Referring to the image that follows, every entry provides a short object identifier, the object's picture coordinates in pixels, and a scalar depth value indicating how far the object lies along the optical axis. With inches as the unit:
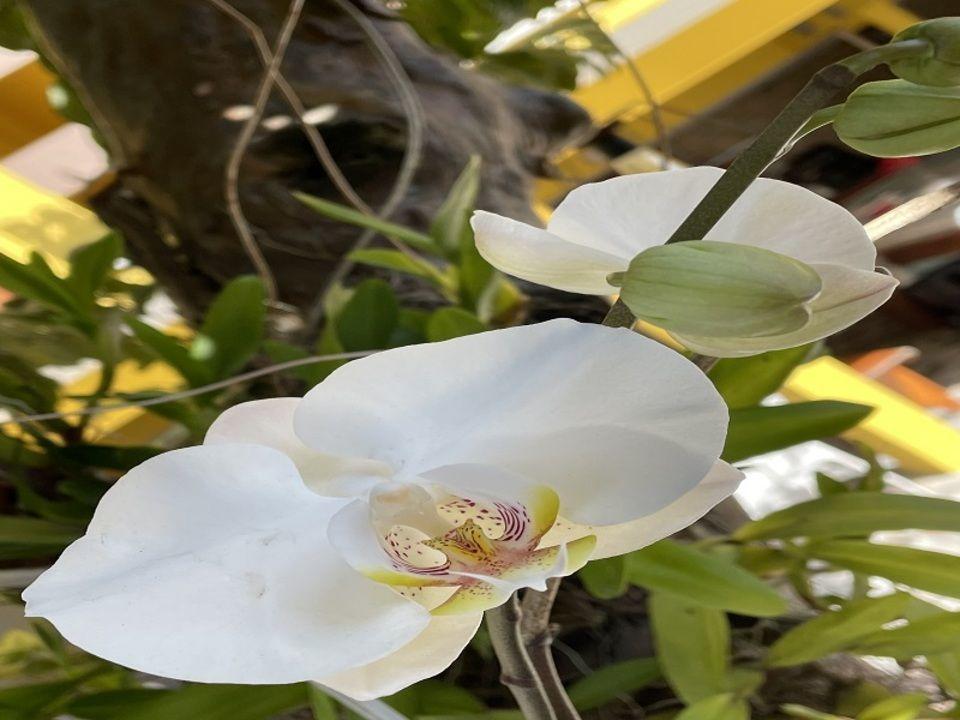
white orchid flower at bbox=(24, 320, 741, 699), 7.6
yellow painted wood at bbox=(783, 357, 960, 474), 58.6
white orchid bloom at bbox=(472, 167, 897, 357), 8.9
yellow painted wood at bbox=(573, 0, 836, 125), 53.7
